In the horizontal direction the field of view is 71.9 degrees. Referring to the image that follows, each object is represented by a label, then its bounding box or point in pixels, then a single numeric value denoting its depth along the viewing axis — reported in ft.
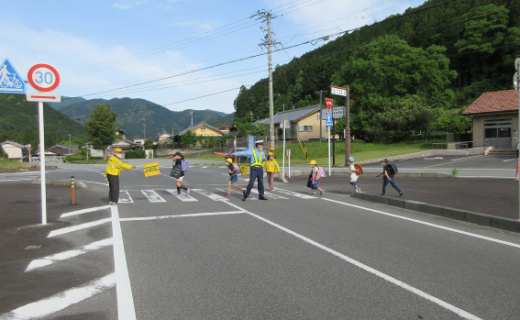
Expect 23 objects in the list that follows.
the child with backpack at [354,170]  37.68
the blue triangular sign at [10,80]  26.96
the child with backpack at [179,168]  39.06
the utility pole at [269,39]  85.15
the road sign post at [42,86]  23.76
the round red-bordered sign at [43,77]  23.68
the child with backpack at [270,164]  42.37
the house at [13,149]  258.35
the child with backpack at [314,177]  38.42
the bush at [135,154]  213.87
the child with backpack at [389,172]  34.35
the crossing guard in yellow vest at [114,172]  31.80
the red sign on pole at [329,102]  61.16
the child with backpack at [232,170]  38.63
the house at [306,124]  174.09
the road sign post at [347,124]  75.23
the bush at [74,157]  214.28
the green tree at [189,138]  216.95
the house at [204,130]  257.34
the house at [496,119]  92.73
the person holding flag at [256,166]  35.29
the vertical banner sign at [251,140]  71.67
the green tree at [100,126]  186.91
